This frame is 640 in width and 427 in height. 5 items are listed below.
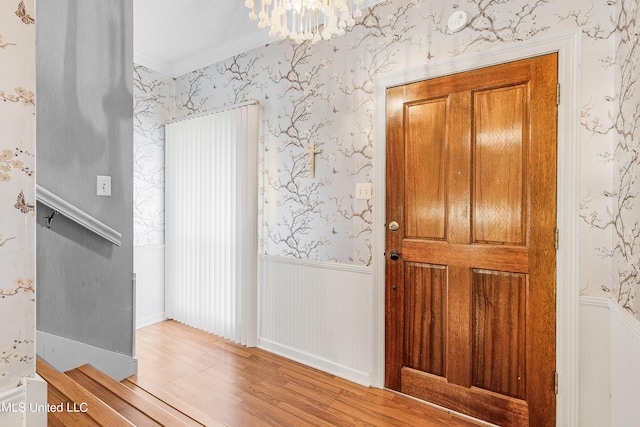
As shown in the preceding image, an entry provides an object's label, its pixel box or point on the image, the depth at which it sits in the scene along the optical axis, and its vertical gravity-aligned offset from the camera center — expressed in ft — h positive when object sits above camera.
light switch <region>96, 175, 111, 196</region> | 5.99 +0.49
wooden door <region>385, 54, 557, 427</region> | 5.58 -0.56
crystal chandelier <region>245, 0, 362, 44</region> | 4.52 +2.87
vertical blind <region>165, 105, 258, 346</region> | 9.09 -0.31
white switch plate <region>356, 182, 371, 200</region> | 7.28 +0.49
